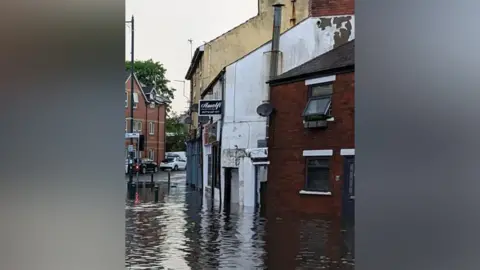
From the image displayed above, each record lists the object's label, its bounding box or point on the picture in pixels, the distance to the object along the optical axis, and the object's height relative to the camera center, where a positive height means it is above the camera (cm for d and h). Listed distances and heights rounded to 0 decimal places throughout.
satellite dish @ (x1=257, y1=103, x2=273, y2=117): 1820 +131
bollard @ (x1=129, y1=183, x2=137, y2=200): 2242 -170
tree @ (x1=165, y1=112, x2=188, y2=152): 6561 +201
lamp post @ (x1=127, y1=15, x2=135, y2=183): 2578 +495
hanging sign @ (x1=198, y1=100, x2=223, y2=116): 2214 +169
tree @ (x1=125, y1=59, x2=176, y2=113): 6494 +832
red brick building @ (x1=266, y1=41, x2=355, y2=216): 1584 +45
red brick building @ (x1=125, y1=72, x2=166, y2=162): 5441 +316
